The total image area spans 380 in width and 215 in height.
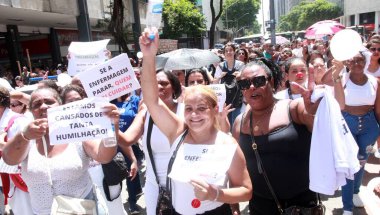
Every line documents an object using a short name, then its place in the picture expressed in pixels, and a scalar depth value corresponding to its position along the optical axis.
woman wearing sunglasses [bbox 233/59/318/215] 2.31
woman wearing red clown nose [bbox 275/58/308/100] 3.84
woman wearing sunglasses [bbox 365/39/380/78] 5.26
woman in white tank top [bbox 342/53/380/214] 4.03
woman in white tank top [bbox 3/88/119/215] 2.35
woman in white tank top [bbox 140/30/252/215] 1.94
